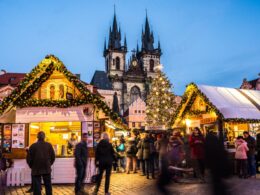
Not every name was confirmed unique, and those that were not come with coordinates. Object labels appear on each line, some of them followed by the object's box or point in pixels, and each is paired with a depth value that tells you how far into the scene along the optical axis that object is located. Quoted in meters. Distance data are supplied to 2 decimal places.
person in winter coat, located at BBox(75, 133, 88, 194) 6.47
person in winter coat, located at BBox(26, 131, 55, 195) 5.19
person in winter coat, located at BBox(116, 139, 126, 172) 13.06
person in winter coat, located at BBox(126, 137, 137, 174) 11.17
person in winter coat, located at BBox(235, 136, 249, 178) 8.73
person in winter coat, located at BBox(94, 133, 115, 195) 6.11
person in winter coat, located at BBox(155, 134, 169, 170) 7.63
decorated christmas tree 25.04
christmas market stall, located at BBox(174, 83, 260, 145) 10.58
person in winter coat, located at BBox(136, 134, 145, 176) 10.24
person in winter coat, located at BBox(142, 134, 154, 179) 9.47
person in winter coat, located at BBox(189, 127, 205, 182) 7.93
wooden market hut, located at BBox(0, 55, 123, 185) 8.72
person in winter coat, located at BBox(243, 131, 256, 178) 8.93
